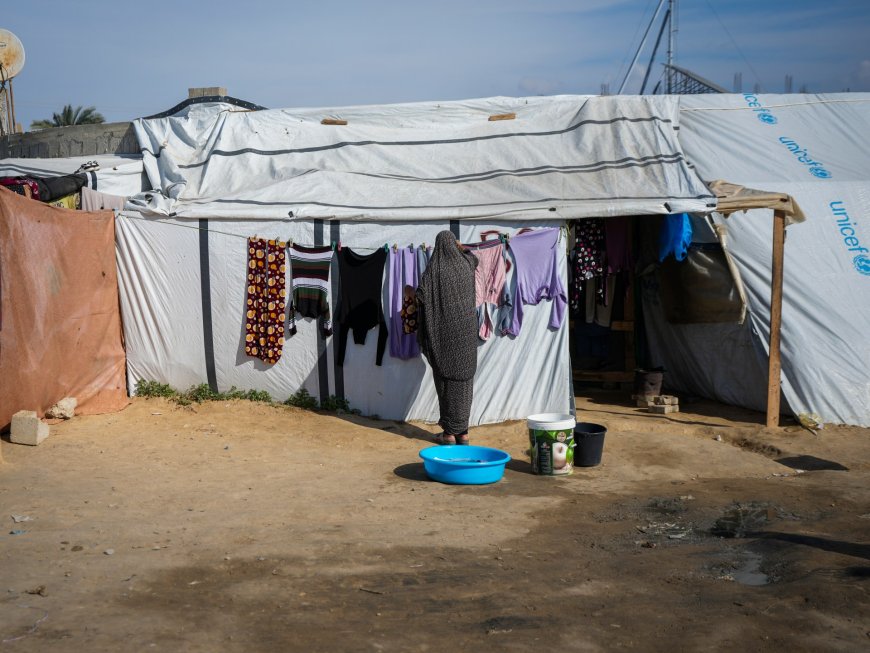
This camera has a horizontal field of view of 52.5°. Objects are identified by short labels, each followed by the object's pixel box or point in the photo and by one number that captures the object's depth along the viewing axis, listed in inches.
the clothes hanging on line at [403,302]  312.9
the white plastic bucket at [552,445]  249.9
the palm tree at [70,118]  1068.5
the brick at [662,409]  334.0
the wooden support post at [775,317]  295.0
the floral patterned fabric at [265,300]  327.3
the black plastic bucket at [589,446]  261.6
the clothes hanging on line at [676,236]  312.7
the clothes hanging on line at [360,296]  318.3
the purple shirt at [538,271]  307.6
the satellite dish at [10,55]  446.9
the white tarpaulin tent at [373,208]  312.7
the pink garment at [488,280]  305.1
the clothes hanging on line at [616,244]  342.0
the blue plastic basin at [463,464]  239.8
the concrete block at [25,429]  270.5
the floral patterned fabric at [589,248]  343.3
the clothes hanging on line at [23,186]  321.1
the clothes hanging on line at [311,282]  323.9
